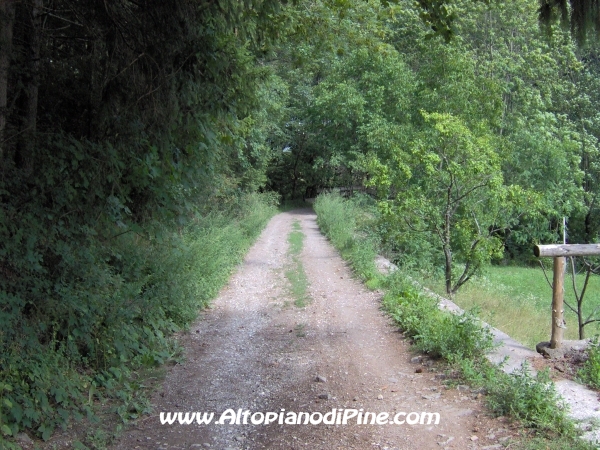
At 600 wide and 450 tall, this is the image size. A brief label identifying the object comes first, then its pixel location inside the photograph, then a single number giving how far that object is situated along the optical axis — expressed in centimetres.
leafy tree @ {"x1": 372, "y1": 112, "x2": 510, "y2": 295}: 1121
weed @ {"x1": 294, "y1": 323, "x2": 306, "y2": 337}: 795
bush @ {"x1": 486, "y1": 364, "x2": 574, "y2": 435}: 437
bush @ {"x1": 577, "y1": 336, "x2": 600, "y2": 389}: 534
